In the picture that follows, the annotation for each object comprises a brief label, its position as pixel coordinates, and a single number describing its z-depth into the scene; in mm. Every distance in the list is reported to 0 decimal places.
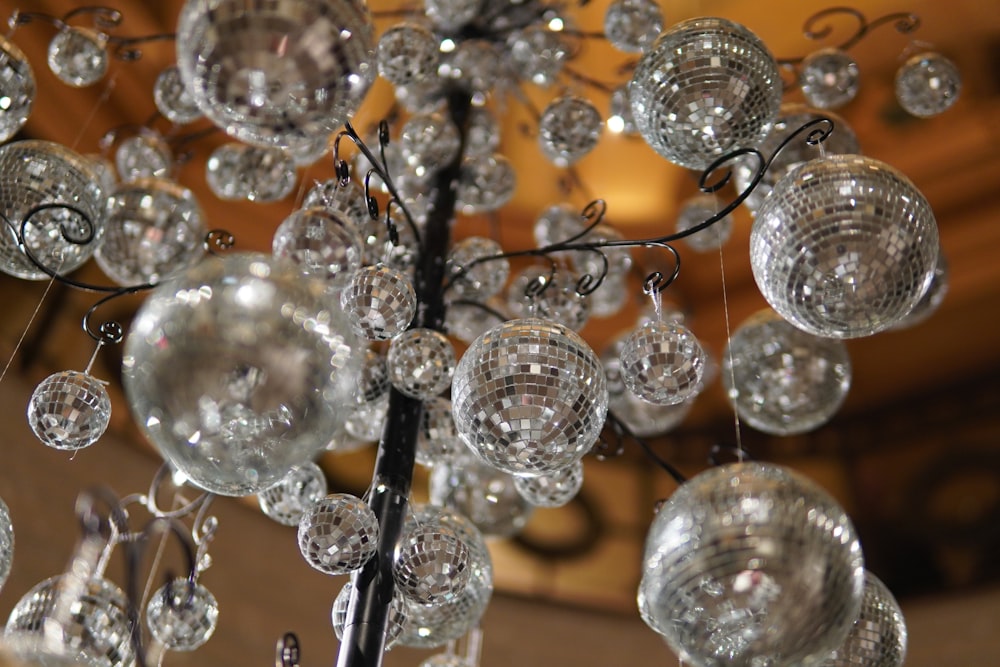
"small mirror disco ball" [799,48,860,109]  2195
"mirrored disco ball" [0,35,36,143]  1714
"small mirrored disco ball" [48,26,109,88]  2141
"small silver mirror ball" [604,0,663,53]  2213
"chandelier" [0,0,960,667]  1107
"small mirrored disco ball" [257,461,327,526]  1906
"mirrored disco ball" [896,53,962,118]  2285
